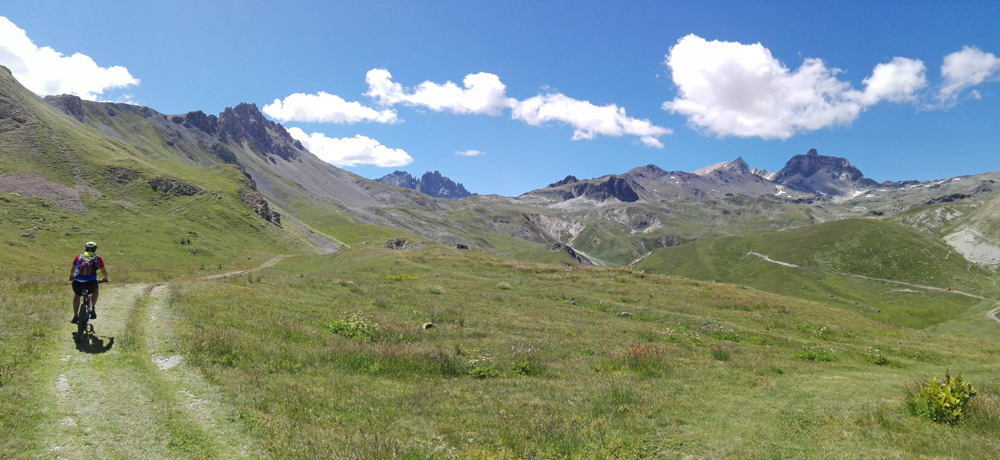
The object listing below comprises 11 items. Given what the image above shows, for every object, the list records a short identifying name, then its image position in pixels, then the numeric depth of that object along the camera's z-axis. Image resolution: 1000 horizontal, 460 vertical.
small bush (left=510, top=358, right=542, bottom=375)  15.53
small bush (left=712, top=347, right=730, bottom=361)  19.33
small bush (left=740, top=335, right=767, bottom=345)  24.52
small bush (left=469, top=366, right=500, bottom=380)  14.83
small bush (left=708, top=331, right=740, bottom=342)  25.39
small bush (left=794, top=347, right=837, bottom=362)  19.97
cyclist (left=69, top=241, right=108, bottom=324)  15.33
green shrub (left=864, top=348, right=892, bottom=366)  20.02
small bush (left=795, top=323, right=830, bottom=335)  28.89
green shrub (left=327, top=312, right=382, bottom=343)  17.93
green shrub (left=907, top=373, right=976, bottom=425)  10.16
